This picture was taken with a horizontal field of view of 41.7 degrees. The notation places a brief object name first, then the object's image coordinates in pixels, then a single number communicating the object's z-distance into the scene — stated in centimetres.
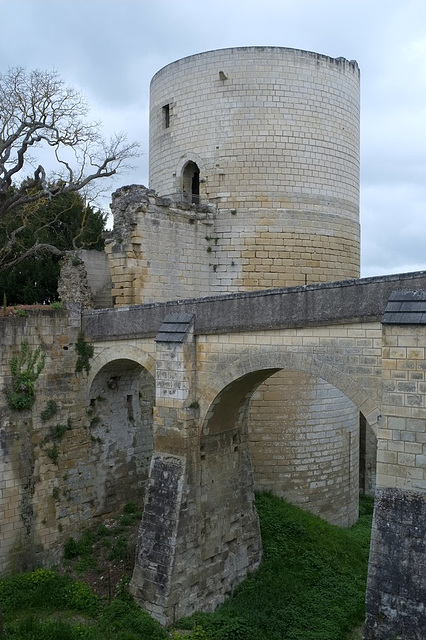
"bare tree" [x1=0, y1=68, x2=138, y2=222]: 1614
